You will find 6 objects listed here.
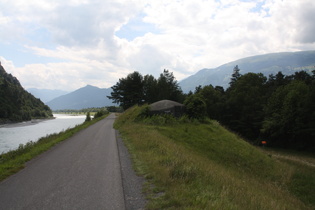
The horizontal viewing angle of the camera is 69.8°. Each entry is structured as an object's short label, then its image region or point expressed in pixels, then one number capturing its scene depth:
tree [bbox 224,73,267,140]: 59.72
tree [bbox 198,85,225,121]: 66.12
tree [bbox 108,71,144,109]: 61.53
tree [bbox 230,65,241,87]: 90.81
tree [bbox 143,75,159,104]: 70.81
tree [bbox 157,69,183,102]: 69.81
